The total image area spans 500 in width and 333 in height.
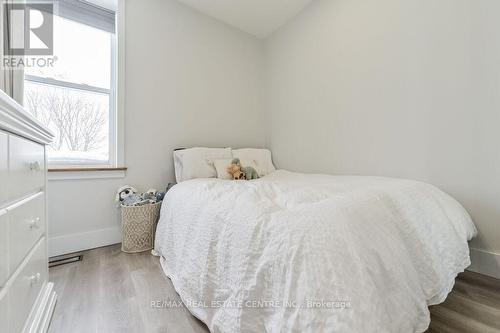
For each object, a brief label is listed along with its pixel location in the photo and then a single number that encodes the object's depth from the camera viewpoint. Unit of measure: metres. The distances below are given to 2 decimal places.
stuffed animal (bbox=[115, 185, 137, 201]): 1.98
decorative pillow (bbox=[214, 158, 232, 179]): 2.11
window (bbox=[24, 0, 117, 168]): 1.87
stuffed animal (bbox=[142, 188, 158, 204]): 2.04
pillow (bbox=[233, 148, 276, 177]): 2.49
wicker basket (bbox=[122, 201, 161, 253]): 1.88
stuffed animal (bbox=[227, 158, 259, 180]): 2.08
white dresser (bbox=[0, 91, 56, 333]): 0.61
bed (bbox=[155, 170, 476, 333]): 0.64
